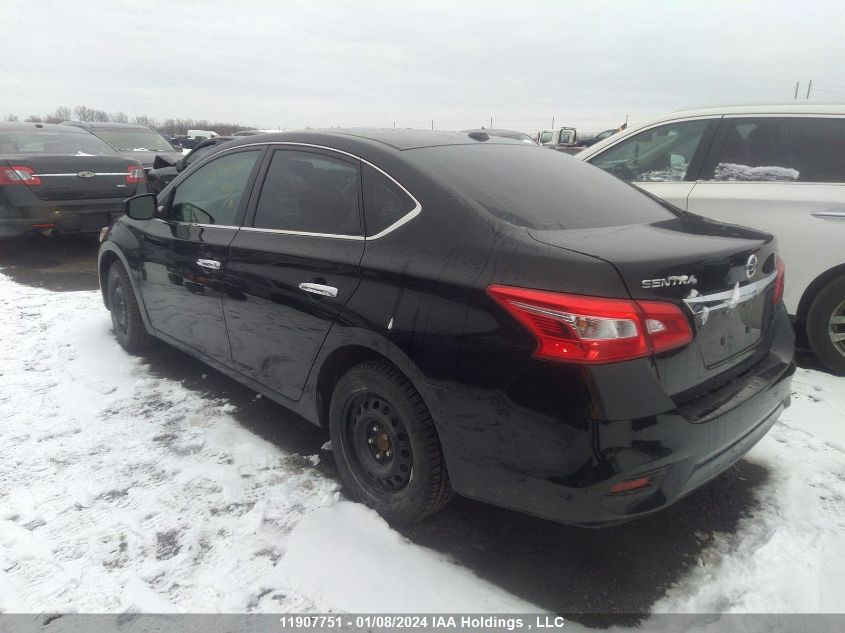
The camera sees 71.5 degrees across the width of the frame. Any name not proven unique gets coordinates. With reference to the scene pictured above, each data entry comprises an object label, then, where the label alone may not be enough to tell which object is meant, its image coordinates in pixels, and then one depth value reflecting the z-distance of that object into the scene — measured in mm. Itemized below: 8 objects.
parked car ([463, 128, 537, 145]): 14922
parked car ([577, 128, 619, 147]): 19531
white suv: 3873
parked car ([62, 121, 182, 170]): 11580
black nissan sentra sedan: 1887
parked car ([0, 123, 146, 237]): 6984
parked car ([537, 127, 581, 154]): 16969
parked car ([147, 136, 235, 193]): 8727
